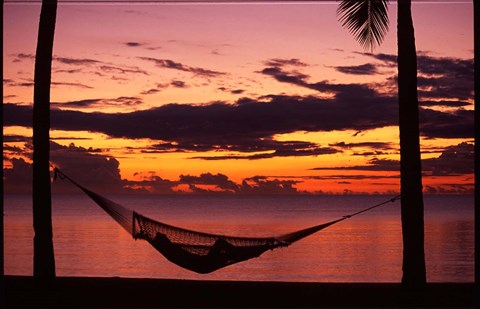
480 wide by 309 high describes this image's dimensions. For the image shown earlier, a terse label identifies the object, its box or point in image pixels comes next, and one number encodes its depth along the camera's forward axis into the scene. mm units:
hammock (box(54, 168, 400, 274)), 7434
